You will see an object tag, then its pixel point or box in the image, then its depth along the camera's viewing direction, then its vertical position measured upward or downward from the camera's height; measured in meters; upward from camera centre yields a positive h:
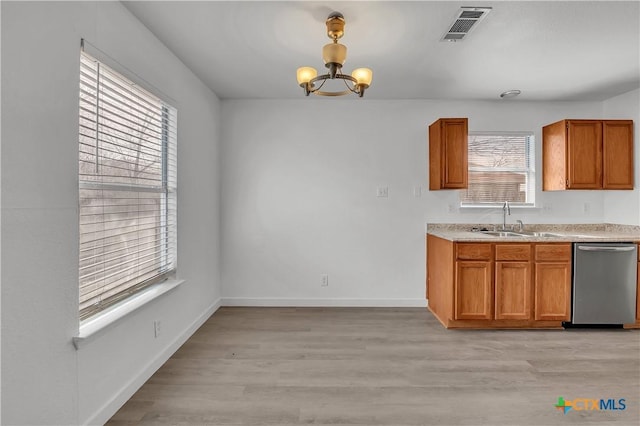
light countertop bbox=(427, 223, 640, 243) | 3.51 -0.25
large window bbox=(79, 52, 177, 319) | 1.96 +0.16
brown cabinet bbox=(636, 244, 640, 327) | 3.54 -0.94
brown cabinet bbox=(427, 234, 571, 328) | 3.51 -0.72
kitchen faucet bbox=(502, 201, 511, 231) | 4.11 -0.01
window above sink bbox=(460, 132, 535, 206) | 4.31 +0.51
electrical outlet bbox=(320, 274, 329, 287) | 4.33 -0.87
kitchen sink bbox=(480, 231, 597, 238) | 3.64 -0.26
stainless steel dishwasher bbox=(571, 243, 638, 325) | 3.50 -0.74
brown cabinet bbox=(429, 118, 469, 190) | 3.86 +0.67
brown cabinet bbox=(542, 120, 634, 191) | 3.84 +0.65
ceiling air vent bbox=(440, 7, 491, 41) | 2.23 +1.33
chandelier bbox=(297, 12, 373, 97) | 2.30 +1.02
